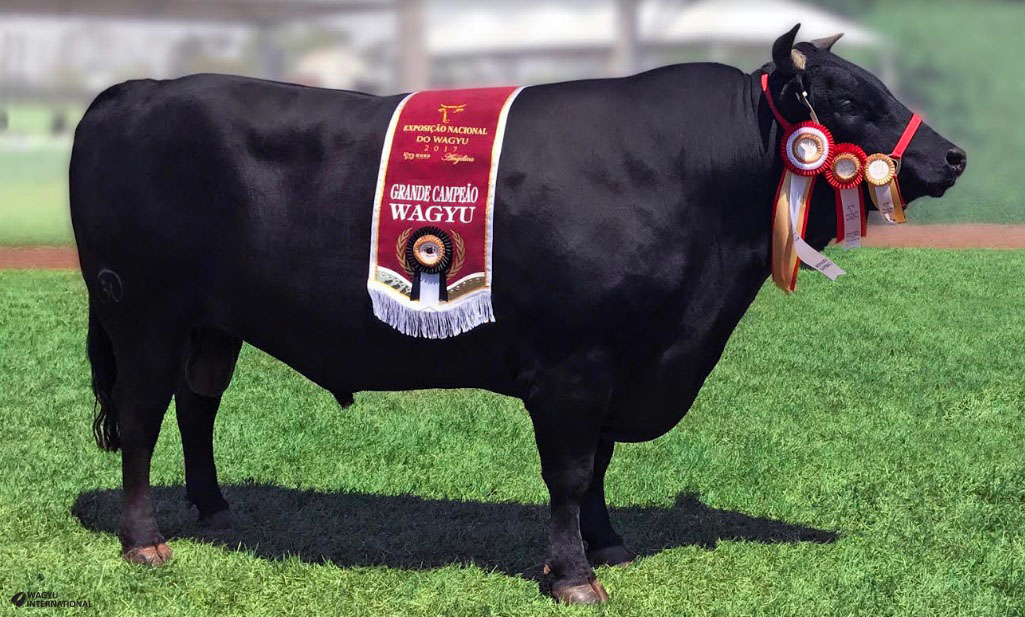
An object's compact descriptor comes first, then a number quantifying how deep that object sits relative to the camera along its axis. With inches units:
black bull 193.3
